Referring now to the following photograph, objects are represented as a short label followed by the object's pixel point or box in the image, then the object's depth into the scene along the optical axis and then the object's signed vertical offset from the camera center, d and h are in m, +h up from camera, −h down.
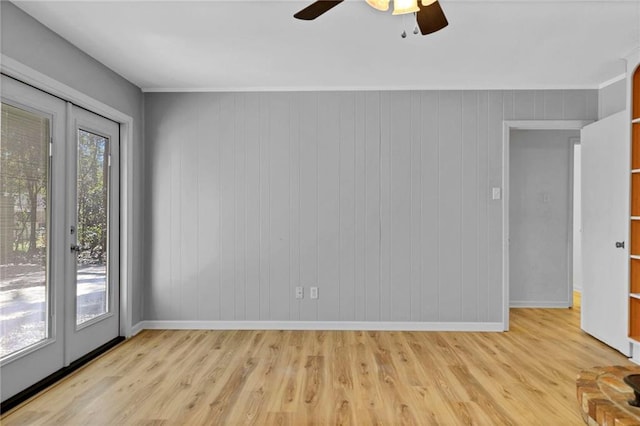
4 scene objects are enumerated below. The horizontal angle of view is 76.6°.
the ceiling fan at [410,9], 1.91 +0.98
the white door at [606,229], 3.52 -0.15
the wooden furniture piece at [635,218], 3.37 -0.04
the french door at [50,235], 2.64 -0.18
